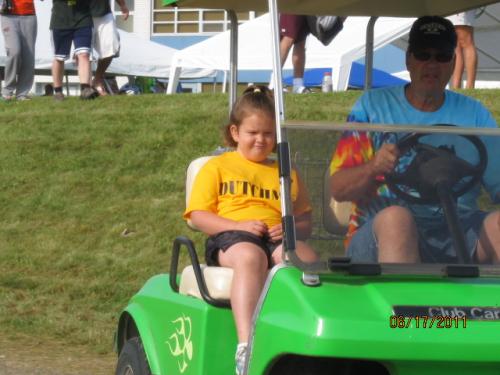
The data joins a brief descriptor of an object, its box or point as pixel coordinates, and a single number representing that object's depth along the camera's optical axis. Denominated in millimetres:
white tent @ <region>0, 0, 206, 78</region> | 19453
